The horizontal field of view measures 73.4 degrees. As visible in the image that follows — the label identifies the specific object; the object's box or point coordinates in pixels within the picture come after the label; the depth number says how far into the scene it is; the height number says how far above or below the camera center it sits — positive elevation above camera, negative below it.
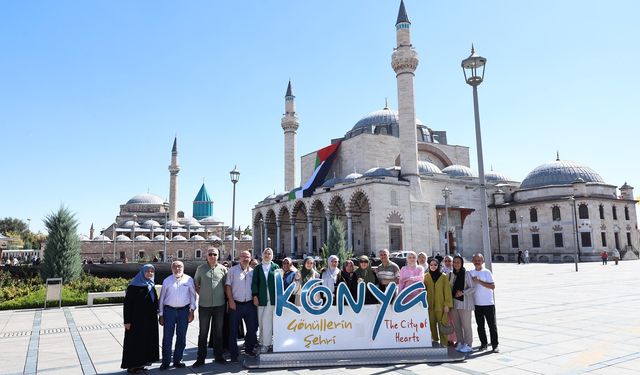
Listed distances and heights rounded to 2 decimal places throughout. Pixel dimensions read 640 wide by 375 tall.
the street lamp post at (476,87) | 9.01 +3.44
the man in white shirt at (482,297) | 7.33 -0.88
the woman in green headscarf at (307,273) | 7.90 -0.45
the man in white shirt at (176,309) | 6.59 -0.90
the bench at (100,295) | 13.88 -1.36
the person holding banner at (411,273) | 7.49 -0.45
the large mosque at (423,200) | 36.97 +4.45
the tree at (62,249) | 17.39 +0.19
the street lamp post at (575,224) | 36.54 +1.76
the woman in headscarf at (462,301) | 7.37 -0.95
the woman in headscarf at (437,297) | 7.27 -0.86
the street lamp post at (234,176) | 21.47 +3.69
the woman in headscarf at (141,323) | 6.37 -1.08
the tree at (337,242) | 24.28 +0.39
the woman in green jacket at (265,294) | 7.17 -0.73
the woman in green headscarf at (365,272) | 7.51 -0.42
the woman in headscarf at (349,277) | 7.49 -0.50
